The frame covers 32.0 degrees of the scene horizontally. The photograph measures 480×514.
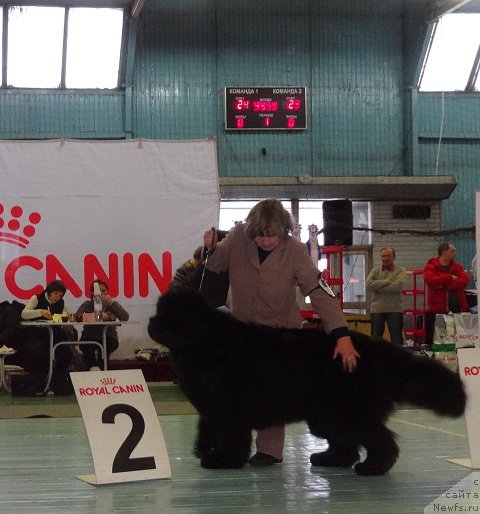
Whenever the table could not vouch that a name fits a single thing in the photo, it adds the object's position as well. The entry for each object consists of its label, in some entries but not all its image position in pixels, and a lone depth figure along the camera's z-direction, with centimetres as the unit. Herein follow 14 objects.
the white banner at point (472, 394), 402
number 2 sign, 375
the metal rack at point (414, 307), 1259
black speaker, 1379
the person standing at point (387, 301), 934
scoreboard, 1464
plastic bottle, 852
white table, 821
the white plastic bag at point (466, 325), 862
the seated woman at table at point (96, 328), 885
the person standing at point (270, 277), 412
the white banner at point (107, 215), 918
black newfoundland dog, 384
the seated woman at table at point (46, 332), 845
